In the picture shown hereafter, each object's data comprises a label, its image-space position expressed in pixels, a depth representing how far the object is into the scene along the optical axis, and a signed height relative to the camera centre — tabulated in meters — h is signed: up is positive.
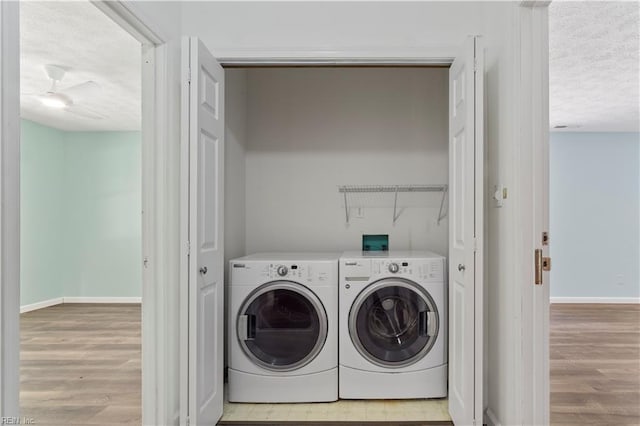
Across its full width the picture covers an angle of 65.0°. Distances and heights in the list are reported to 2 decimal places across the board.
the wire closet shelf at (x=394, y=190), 3.74 +0.17
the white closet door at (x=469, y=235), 2.21 -0.11
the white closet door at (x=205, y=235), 2.25 -0.11
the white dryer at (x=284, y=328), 2.92 -0.68
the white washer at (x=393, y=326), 2.92 -0.67
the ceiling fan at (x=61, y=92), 4.04 +1.00
